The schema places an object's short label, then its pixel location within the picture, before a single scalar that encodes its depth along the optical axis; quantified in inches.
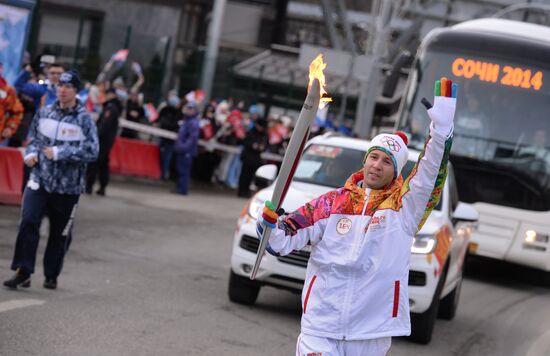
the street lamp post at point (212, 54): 1189.7
